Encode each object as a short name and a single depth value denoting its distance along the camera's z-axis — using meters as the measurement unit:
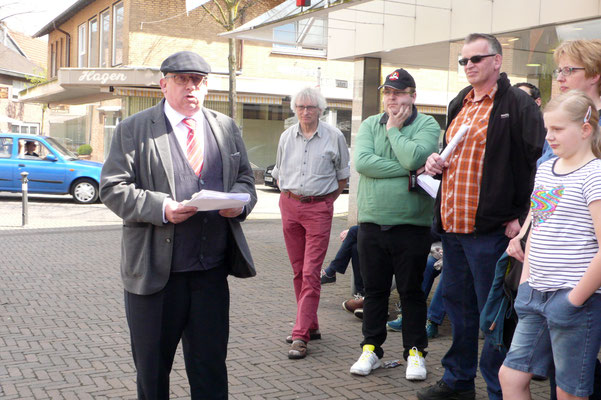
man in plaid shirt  3.92
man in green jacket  4.70
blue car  17.59
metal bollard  13.16
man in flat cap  3.37
